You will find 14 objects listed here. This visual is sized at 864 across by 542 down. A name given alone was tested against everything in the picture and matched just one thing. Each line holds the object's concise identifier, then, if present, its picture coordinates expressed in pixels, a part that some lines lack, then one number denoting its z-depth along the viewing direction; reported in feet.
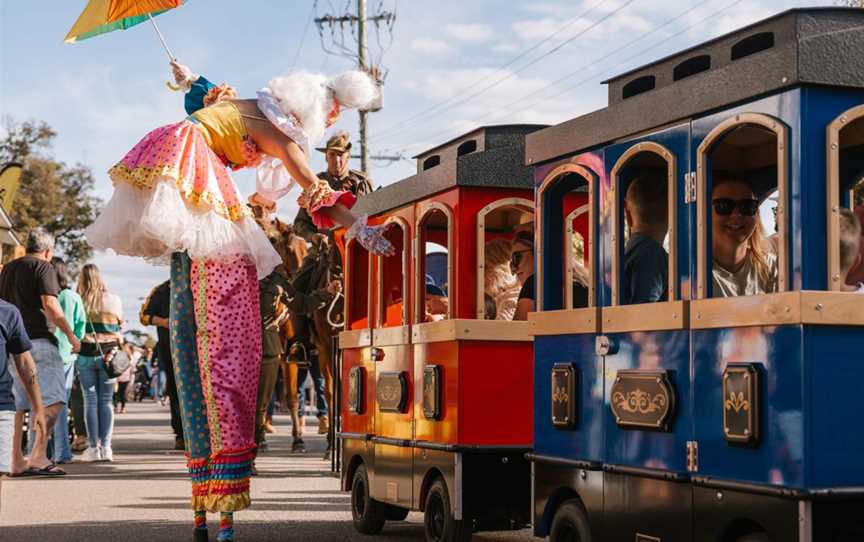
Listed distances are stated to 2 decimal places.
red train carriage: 23.26
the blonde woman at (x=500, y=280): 25.22
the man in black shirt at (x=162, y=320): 50.62
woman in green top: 45.37
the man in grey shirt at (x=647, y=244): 19.01
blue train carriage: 15.06
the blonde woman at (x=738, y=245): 18.25
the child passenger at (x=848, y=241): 15.90
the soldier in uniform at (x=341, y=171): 41.75
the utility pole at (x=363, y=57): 137.80
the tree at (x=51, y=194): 162.40
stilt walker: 22.20
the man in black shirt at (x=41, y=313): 41.19
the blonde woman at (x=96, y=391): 48.19
